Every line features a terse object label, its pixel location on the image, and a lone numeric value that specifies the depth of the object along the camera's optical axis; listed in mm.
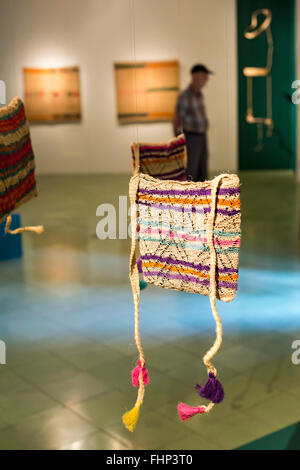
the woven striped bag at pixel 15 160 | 2336
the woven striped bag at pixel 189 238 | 1870
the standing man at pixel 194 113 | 4859
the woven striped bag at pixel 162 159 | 2572
